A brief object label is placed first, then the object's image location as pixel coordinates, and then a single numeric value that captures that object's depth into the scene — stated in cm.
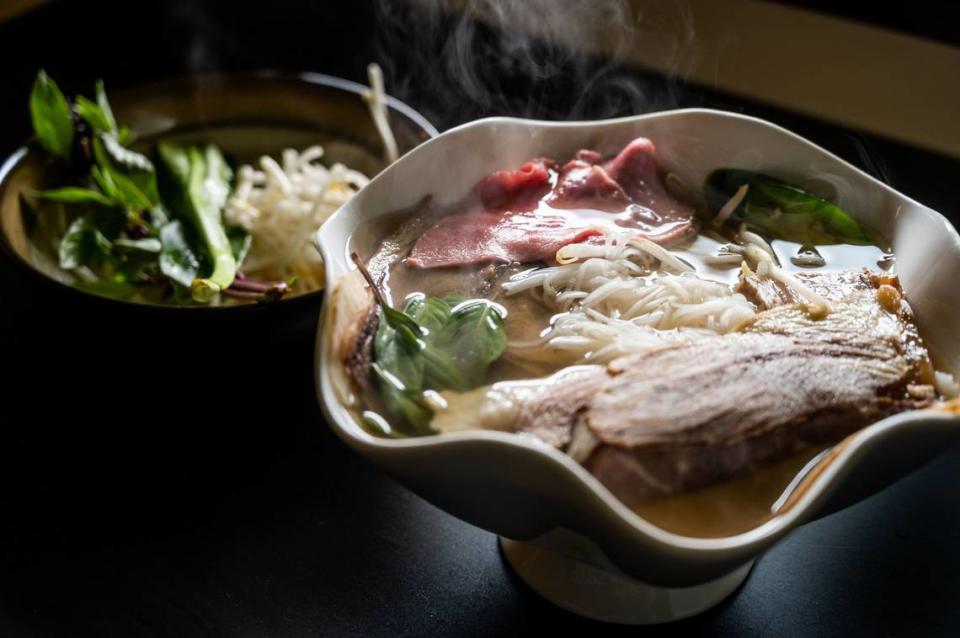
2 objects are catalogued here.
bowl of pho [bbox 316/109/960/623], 36
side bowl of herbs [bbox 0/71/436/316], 58
